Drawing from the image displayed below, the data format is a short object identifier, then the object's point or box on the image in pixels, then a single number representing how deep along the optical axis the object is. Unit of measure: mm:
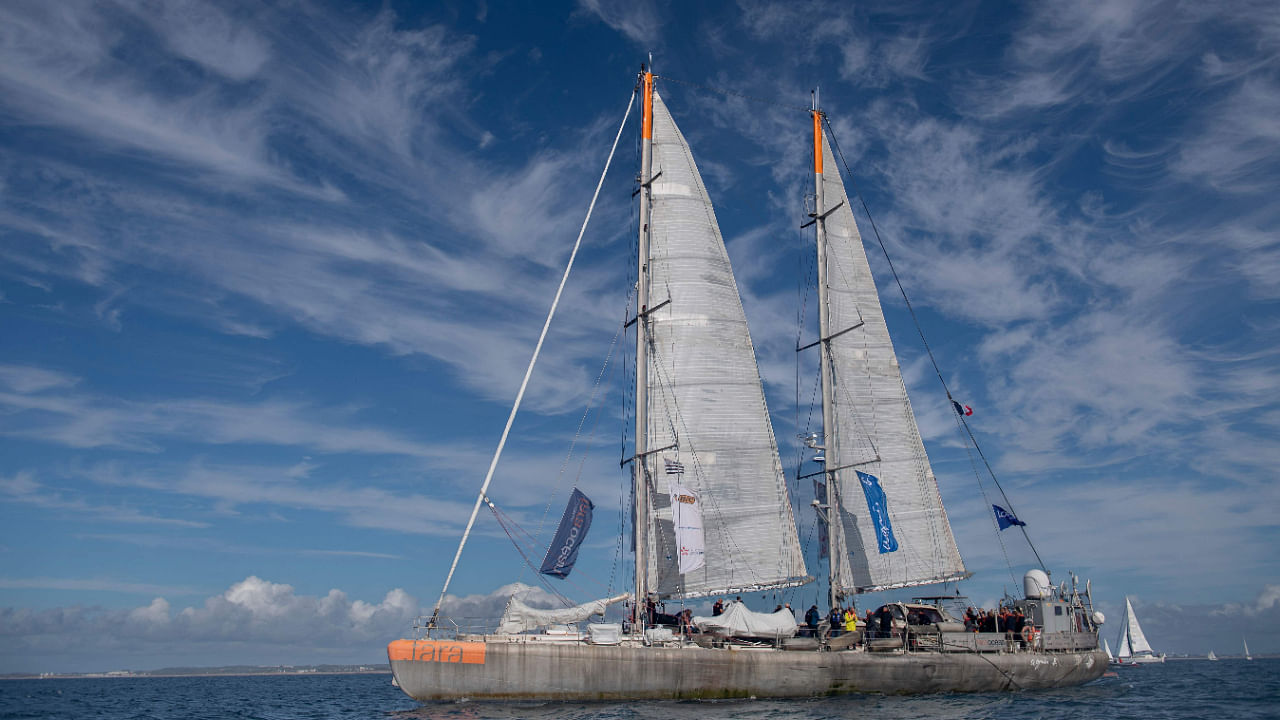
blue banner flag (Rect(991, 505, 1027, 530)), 37375
